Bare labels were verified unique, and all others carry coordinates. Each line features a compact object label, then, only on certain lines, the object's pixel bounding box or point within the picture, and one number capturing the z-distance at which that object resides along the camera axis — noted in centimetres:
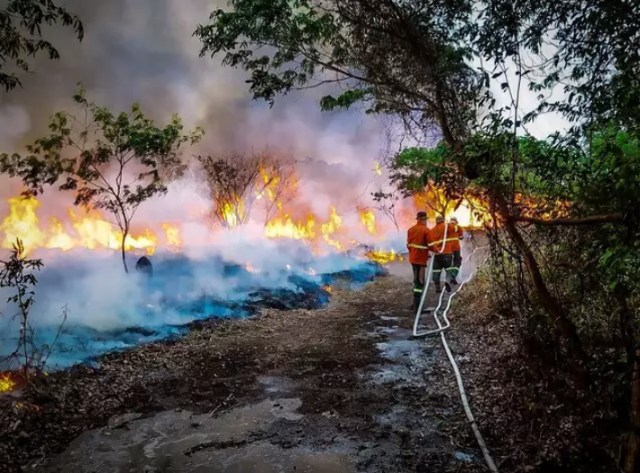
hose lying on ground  317
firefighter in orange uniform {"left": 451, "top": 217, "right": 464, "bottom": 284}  1014
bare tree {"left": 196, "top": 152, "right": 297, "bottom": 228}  2562
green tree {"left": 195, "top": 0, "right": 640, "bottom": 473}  262
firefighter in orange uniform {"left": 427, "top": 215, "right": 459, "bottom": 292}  906
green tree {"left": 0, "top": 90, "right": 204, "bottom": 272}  1135
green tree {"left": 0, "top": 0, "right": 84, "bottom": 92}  422
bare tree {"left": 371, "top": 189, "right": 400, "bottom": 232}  2088
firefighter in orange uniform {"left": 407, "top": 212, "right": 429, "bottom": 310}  873
